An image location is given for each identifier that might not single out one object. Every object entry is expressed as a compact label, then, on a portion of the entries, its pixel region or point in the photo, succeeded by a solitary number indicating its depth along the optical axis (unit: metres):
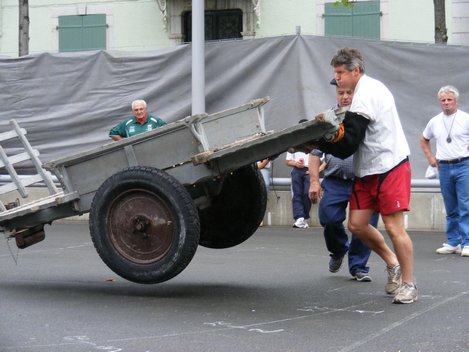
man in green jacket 13.38
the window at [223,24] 24.80
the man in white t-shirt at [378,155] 7.61
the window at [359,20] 23.17
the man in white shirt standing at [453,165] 11.78
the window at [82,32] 25.44
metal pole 15.55
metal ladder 9.27
